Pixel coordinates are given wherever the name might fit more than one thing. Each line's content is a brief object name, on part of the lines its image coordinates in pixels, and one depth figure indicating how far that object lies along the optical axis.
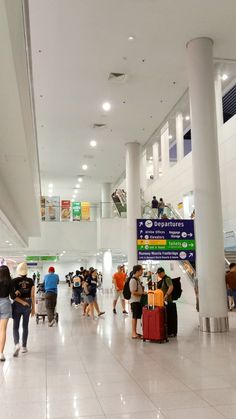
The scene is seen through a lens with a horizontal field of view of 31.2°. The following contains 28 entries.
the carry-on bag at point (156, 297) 8.57
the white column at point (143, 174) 28.09
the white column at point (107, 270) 29.91
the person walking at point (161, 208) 18.73
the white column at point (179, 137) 19.84
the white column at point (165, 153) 23.21
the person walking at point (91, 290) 12.78
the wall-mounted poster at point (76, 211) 29.12
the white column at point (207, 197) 10.01
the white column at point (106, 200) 27.69
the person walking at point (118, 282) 14.53
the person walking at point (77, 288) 16.88
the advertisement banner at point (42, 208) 28.31
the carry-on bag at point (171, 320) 9.05
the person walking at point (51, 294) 11.73
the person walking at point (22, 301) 7.57
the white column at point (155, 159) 24.12
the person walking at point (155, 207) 19.63
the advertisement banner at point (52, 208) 28.57
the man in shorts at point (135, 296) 8.94
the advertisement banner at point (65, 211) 28.75
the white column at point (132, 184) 19.84
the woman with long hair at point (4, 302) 7.04
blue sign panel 11.02
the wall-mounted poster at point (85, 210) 29.16
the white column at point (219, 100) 16.73
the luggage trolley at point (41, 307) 12.47
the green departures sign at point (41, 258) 46.86
